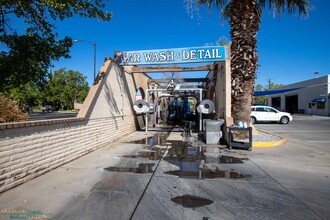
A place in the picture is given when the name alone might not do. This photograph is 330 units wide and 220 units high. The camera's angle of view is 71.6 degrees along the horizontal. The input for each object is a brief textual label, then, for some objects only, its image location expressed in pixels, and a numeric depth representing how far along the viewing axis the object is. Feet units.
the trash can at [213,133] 32.14
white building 102.09
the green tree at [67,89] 178.91
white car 68.28
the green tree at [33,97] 156.30
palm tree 32.81
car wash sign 35.40
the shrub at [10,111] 16.69
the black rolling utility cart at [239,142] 27.66
